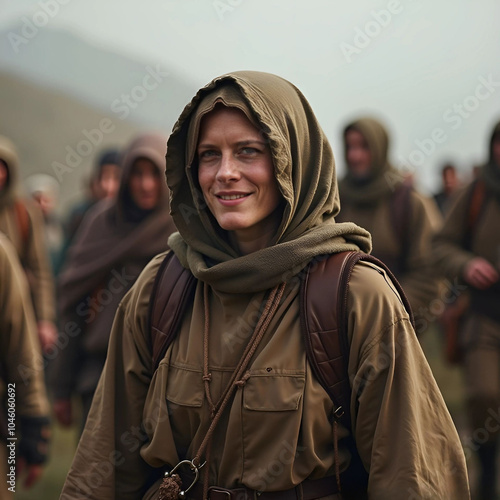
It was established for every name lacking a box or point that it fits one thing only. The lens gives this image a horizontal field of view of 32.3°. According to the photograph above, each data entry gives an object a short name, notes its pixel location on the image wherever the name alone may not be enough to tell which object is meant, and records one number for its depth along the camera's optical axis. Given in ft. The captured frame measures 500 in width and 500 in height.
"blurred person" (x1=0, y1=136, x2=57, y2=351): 23.99
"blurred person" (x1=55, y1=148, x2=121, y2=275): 29.68
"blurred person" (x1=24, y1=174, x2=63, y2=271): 43.16
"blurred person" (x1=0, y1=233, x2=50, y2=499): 14.61
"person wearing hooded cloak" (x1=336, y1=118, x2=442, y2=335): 22.93
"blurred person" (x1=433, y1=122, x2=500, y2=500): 21.13
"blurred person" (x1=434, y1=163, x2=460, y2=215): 40.29
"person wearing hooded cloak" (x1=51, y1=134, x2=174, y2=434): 19.07
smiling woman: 8.52
